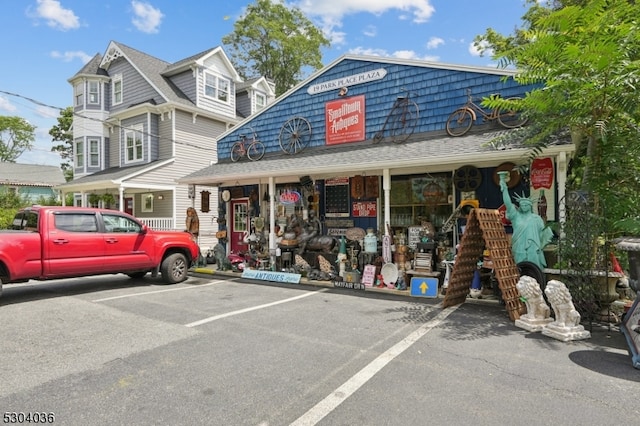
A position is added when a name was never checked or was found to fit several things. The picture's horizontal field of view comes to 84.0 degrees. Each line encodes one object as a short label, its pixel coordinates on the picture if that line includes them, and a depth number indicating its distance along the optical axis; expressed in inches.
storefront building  314.3
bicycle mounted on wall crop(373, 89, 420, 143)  375.2
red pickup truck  259.4
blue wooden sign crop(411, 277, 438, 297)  286.5
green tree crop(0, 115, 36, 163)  1628.9
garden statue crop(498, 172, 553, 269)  241.4
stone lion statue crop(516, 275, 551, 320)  202.1
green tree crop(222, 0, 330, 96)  1187.9
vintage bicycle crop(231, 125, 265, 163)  488.1
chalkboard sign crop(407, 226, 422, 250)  351.9
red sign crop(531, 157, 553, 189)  293.9
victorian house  684.1
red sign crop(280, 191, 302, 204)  428.1
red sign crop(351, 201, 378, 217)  401.6
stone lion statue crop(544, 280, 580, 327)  187.9
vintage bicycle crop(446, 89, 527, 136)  315.6
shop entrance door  517.3
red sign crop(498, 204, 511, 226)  318.7
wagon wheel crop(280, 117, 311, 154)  447.8
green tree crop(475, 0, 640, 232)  207.2
